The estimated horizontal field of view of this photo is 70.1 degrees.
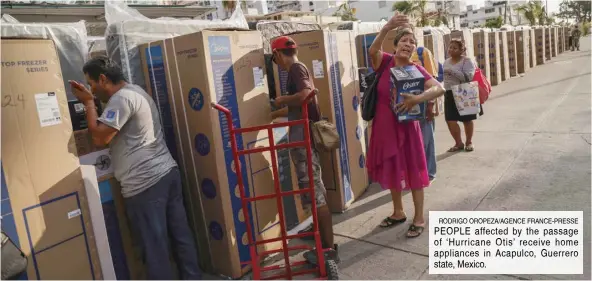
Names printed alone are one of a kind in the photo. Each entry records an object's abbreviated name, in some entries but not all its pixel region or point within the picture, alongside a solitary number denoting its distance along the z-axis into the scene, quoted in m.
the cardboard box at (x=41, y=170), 2.00
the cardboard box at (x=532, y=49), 16.54
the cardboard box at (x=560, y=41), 25.25
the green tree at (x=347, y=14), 47.78
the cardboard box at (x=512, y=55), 14.06
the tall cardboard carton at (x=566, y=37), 27.72
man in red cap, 3.10
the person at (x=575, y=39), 26.39
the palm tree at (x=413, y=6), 42.66
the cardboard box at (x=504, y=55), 12.74
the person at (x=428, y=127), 4.43
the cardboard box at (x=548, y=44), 21.11
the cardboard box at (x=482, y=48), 11.45
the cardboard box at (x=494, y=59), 12.05
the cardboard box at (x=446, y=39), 9.36
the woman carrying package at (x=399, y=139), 3.26
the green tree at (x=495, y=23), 48.89
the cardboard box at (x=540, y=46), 19.04
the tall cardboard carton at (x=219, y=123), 2.80
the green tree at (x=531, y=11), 38.66
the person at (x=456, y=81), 5.41
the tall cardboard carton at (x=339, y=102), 3.93
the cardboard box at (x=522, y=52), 14.87
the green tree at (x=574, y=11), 74.62
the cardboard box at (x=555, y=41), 22.87
